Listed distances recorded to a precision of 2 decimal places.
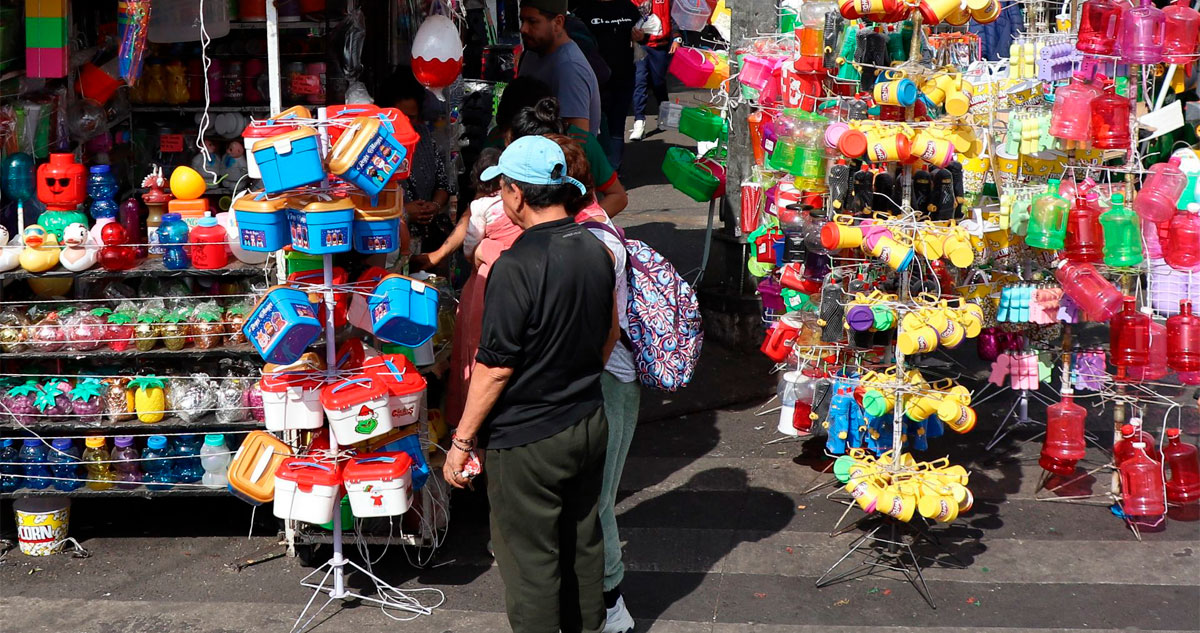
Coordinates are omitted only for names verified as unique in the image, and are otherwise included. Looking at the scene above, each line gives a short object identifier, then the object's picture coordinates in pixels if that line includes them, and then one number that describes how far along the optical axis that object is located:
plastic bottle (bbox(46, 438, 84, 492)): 10.25
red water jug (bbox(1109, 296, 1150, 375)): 10.94
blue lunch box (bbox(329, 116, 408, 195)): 8.58
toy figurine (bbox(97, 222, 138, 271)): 10.05
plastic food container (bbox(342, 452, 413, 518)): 8.91
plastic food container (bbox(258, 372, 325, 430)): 8.85
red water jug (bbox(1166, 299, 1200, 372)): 10.80
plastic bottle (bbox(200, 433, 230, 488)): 10.17
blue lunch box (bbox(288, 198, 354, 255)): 8.50
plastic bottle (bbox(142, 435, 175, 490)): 10.30
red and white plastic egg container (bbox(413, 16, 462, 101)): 10.87
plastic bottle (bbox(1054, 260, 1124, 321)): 10.70
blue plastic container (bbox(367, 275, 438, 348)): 8.66
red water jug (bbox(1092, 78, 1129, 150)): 10.58
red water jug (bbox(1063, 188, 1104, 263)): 10.71
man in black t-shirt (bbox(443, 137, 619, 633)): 7.73
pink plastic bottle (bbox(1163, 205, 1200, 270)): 10.63
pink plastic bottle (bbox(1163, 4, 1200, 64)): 10.48
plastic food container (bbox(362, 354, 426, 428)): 8.95
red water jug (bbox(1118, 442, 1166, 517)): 11.09
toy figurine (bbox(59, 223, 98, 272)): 10.09
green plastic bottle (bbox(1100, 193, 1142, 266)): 10.58
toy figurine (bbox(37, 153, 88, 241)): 10.35
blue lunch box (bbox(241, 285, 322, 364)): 8.37
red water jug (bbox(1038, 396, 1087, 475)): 11.52
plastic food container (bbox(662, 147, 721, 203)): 14.87
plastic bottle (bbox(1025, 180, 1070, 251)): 10.80
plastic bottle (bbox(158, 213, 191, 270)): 10.16
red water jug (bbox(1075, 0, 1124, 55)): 10.58
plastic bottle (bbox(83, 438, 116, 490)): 10.33
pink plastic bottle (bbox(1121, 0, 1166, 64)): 10.45
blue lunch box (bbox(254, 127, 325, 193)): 8.39
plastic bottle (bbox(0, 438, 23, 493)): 10.33
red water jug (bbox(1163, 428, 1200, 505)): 11.39
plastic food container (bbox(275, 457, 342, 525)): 8.92
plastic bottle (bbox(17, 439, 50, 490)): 10.30
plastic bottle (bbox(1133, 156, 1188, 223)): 10.58
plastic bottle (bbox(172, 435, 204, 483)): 10.34
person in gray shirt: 12.41
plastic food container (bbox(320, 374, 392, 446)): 8.75
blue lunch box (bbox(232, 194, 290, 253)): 8.58
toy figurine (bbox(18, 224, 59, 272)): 10.05
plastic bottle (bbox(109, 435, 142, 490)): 10.31
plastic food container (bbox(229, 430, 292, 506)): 9.25
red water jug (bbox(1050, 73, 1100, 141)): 10.68
